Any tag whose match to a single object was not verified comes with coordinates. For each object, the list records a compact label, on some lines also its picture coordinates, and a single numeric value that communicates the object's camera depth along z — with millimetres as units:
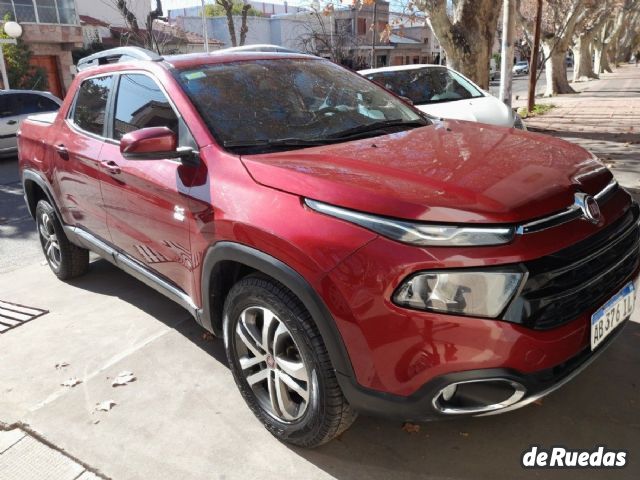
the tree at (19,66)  22078
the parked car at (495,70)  49944
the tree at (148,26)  16892
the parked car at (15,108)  11672
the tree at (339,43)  23900
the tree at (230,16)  19766
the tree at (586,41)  25566
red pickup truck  1919
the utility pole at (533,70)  15411
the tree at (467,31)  10180
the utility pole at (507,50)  11133
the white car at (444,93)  7031
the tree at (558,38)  19192
